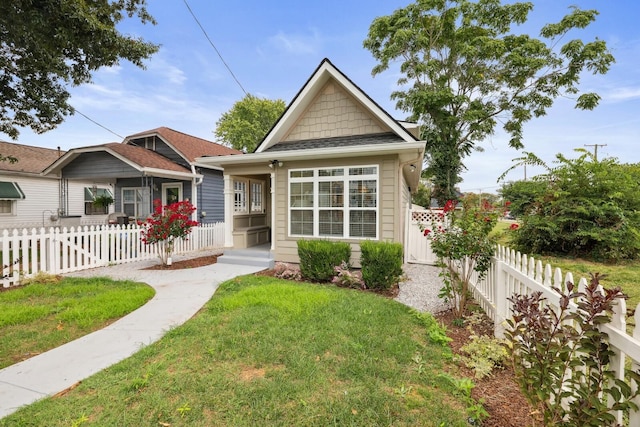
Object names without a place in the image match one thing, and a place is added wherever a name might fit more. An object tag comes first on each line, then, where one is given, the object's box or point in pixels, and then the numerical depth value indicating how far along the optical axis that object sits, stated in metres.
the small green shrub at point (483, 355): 2.94
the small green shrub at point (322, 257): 6.61
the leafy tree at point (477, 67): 16.27
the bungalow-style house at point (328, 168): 7.36
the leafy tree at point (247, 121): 32.75
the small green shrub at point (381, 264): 5.98
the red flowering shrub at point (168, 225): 8.12
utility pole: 28.42
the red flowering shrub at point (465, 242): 4.31
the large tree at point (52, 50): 5.33
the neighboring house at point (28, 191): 15.53
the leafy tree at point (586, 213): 8.79
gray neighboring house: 11.75
